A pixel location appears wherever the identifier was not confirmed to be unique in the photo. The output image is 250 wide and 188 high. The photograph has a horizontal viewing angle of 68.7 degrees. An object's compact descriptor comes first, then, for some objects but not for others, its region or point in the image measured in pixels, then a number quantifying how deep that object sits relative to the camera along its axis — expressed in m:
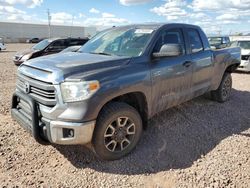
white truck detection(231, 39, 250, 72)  8.27
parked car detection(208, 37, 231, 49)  11.32
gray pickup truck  2.22
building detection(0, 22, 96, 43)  53.83
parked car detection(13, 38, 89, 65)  8.60
